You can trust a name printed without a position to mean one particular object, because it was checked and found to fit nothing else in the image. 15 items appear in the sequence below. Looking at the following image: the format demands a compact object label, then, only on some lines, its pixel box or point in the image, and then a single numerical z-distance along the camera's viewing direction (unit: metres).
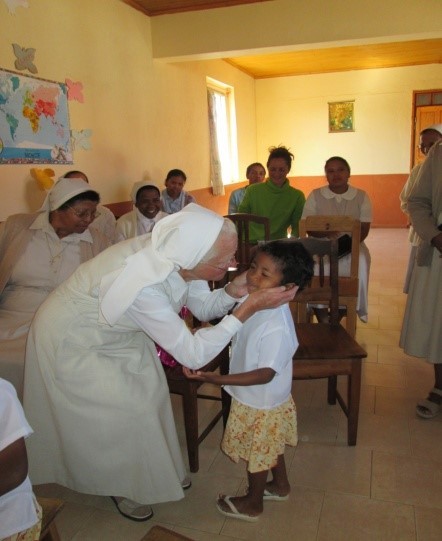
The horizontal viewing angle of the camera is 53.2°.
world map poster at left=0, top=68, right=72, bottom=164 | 3.12
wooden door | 8.34
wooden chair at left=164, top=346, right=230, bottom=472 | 1.92
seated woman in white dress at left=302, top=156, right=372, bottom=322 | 3.40
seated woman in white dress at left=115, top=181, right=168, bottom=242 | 3.52
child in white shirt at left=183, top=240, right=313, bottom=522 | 1.49
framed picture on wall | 8.78
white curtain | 6.92
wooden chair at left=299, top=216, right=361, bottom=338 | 2.85
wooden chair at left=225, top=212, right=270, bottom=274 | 3.50
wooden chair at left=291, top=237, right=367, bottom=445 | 2.02
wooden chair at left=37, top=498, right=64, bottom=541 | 1.13
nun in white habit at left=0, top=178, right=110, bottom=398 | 2.19
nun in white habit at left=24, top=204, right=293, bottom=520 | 1.41
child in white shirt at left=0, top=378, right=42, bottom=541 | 0.92
